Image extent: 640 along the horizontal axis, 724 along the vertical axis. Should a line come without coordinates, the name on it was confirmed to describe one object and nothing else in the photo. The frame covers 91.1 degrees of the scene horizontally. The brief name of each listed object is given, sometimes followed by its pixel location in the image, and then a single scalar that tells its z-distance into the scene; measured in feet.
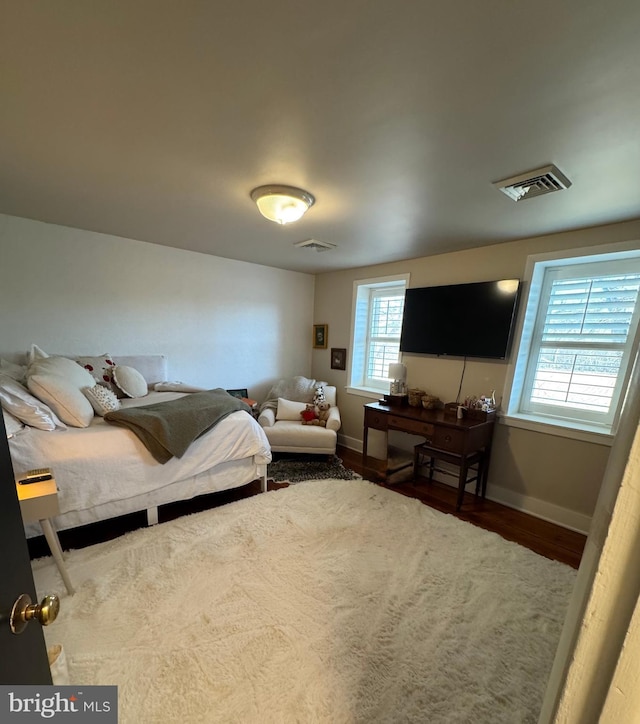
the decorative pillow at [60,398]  6.56
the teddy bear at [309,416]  11.45
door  1.78
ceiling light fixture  5.84
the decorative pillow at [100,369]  8.78
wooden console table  8.25
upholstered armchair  10.75
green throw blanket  6.85
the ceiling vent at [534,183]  4.91
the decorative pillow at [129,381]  8.95
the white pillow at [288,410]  11.77
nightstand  4.51
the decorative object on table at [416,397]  10.26
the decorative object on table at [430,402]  9.85
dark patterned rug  10.02
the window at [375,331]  12.23
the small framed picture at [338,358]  13.52
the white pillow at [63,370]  6.90
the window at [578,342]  7.40
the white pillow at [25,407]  6.03
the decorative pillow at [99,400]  7.43
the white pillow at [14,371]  7.23
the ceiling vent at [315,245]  9.18
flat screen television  8.66
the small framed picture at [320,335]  14.17
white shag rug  4.00
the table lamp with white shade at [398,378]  10.70
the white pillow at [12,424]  5.64
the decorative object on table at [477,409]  8.70
